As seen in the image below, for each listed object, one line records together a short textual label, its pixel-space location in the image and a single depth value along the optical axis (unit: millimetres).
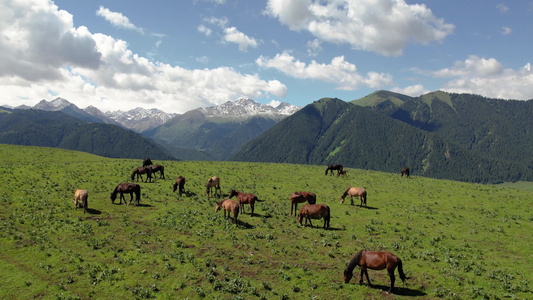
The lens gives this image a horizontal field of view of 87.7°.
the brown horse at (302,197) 30547
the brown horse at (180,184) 35312
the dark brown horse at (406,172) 60550
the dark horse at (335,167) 55856
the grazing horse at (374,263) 15633
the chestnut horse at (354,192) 34625
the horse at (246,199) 29195
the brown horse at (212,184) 36000
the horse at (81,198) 27266
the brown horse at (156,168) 43047
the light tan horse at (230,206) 26114
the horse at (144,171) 41466
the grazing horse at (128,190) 30772
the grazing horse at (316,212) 25828
